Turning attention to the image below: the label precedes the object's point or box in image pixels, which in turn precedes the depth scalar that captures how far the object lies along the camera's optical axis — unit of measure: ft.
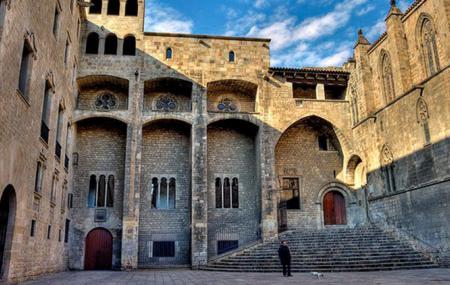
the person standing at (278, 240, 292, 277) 48.85
